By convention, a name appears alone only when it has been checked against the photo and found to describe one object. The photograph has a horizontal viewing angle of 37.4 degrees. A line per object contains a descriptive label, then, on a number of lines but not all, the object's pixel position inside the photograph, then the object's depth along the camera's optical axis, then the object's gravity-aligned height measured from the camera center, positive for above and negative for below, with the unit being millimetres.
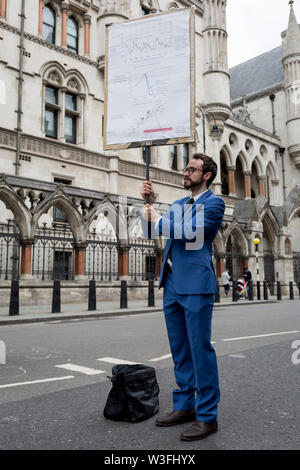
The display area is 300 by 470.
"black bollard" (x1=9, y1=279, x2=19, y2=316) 11289 -578
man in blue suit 2957 -98
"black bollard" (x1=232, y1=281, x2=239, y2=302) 19078 -770
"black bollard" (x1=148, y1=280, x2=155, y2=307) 15036 -748
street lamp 20903 +1566
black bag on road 3145 -868
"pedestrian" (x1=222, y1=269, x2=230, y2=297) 22328 -290
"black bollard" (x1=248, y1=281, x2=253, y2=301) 20641 -837
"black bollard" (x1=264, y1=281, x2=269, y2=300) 21061 -788
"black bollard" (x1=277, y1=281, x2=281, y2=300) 20869 -769
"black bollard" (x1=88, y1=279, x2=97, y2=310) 13250 -670
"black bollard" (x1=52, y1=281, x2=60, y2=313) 12195 -608
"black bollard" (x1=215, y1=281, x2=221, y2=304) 18953 -1015
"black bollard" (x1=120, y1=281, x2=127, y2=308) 14203 -711
